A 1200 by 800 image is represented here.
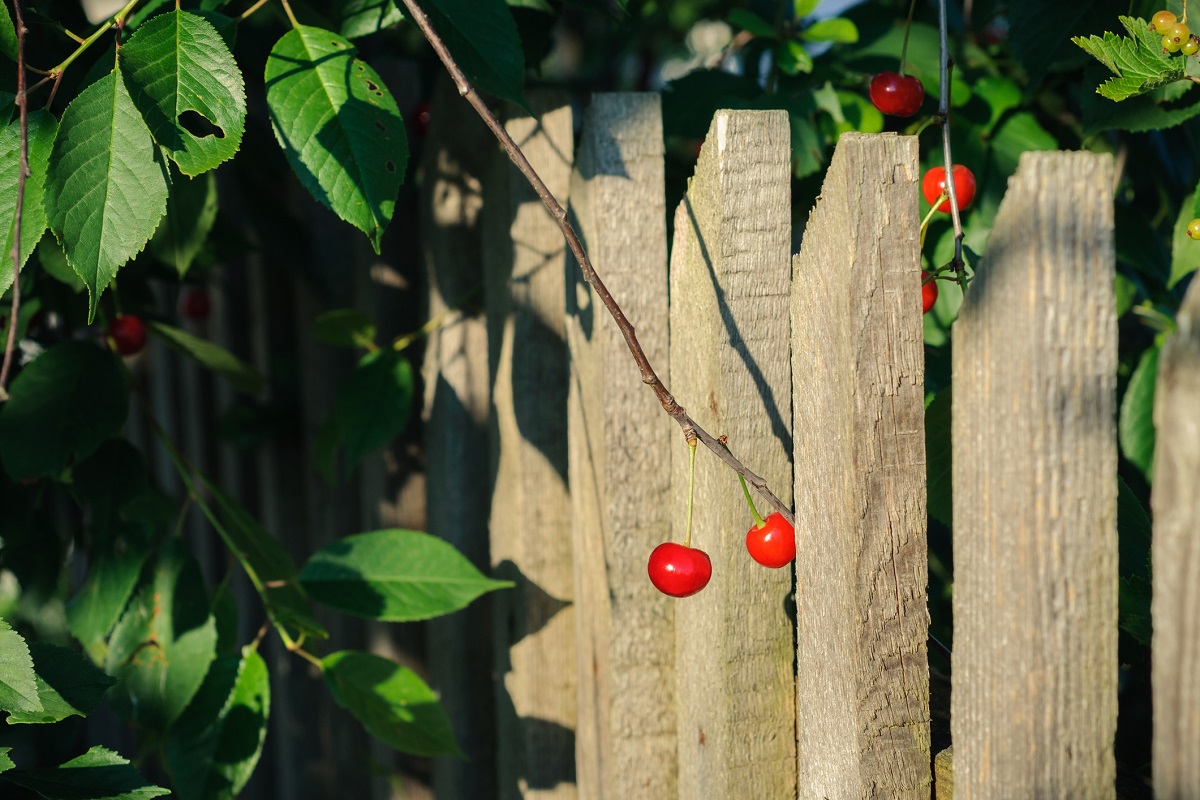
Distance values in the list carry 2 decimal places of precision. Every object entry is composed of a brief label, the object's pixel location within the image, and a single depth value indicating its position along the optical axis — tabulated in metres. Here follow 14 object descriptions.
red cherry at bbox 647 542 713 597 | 0.95
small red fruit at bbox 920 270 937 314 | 1.02
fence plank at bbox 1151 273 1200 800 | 0.82
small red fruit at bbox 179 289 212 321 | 1.61
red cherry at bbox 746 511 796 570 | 0.95
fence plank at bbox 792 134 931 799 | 0.91
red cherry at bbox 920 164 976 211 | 1.03
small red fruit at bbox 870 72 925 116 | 1.06
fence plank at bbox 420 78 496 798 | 1.22
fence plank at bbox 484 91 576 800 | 1.14
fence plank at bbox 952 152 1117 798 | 0.86
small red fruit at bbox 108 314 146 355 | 1.17
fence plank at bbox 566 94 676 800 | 1.04
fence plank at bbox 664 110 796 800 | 0.97
